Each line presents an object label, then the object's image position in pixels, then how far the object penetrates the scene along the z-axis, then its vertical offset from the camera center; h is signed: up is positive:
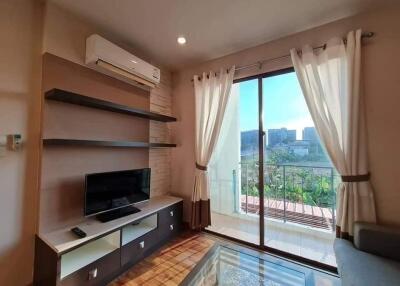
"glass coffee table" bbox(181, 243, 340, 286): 1.46 -0.97
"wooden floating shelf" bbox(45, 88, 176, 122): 1.69 +0.47
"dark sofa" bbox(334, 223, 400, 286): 1.25 -0.80
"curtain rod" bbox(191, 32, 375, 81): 1.83 +1.09
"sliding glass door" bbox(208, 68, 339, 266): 2.28 -0.31
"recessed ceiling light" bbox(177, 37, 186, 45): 2.33 +1.33
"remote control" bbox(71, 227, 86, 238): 1.65 -0.71
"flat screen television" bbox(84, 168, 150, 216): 1.92 -0.43
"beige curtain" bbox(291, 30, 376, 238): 1.80 +0.30
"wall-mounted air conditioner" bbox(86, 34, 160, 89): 1.96 +0.96
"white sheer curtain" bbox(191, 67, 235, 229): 2.64 +0.32
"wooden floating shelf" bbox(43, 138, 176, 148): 1.69 +0.07
